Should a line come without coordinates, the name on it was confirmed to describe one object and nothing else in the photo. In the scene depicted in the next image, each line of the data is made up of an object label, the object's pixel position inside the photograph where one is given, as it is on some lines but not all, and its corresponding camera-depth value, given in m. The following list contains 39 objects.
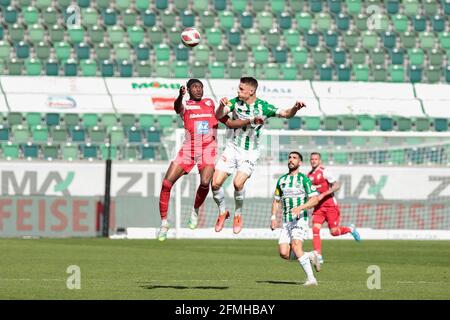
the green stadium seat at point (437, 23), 43.97
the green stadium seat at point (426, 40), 43.34
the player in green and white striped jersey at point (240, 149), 17.16
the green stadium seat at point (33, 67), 39.78
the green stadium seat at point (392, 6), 44.38
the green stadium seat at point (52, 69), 39.94
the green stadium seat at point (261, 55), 41.84
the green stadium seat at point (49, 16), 41.62
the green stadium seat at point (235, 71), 40.66
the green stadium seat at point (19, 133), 37.16
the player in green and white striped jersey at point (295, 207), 18.48
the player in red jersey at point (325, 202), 24.25
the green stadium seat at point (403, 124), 40.19
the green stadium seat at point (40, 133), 37.28
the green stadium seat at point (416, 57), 42.75
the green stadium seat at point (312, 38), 42.72
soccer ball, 17.08
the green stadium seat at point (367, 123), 40.00
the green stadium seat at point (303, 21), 43.19
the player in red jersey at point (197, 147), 17.98
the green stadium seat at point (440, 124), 40.53
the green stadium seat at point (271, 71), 40.91
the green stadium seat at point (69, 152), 36.38
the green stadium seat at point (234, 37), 42.09
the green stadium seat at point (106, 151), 36.41
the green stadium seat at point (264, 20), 42.88
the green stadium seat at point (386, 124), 40.12
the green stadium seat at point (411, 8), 44.41
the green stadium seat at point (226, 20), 42.66
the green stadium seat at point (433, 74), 41.88
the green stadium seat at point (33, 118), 38.41
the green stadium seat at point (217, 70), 40.53
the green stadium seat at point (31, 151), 36.25
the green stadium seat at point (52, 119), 38.80
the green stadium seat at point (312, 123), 39.78
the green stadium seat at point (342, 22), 43.50
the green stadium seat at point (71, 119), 38.84
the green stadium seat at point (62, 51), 40.75
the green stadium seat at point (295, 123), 39.81
